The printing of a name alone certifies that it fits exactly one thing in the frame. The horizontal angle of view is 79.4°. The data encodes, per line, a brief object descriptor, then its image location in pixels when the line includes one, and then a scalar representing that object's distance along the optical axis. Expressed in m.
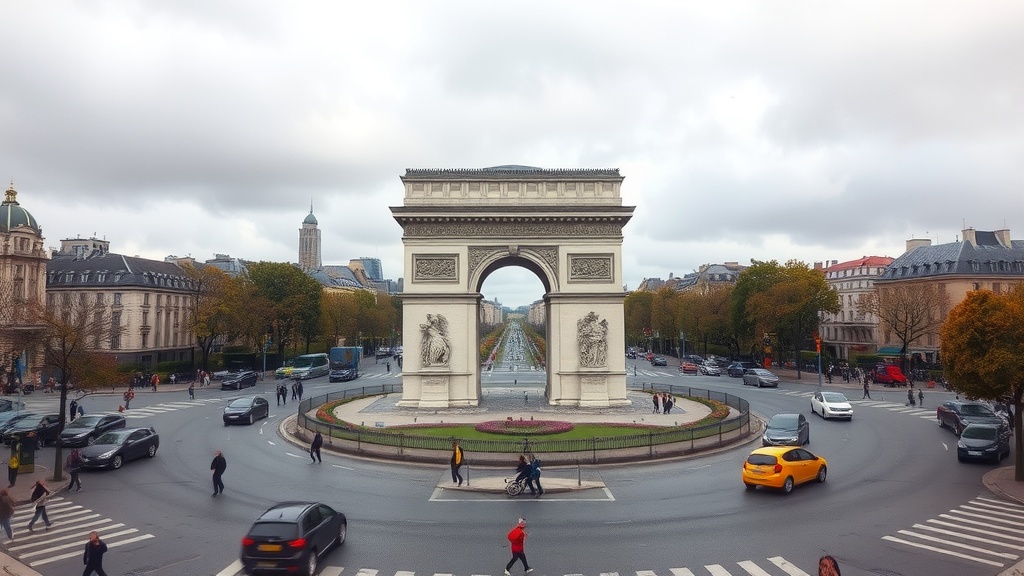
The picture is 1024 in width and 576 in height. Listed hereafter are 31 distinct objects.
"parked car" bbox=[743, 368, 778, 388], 54.03
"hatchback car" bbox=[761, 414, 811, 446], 24.80
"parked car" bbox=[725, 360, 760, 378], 67.00
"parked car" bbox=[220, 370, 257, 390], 54.62
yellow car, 18.31
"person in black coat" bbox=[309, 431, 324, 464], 23.33
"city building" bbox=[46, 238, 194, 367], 66.44
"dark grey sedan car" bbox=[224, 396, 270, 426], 33.47
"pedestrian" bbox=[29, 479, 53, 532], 15.51
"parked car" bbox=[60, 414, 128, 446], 26.03
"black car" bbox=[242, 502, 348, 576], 11.69
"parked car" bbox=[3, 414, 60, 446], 28.54
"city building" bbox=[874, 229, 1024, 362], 67.50
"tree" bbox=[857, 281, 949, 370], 60.06
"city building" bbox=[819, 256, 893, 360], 86.88
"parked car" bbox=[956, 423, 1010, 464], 22.61
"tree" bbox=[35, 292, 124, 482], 23.08
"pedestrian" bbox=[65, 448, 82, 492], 20.03
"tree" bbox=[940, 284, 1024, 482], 19.13
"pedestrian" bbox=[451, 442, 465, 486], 19.91
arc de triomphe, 36.88
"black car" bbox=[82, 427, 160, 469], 22.56
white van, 63.97
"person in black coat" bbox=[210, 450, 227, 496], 18.86
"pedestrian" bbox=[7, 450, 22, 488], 19.92
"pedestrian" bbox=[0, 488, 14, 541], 14.41
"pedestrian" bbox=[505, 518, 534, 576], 12.12
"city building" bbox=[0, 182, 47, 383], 54.41
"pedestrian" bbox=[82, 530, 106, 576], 11.70
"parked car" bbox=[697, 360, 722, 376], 69.88
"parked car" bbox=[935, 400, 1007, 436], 28.80
